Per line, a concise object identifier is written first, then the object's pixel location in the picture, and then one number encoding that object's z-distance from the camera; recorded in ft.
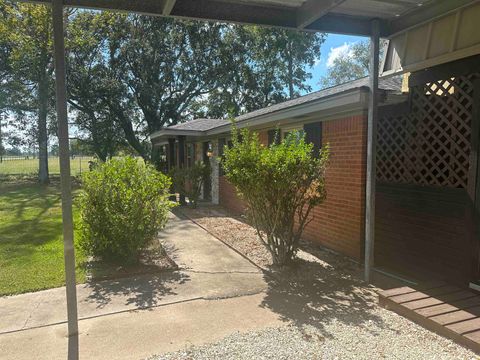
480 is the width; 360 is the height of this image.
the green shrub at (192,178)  36.22
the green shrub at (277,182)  14.62
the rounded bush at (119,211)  16.26
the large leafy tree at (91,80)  69.15
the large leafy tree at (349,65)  118.11
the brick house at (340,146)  16.88
